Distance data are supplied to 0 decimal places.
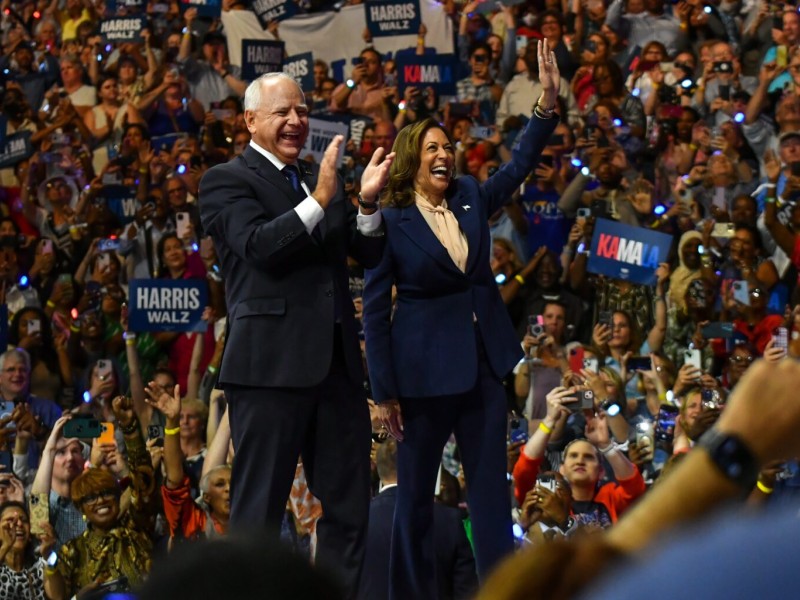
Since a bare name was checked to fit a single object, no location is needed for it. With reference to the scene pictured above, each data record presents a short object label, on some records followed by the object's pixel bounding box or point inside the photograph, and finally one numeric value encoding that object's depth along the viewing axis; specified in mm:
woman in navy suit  7660
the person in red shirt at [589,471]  10577
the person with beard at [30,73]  23548
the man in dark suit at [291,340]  6833
